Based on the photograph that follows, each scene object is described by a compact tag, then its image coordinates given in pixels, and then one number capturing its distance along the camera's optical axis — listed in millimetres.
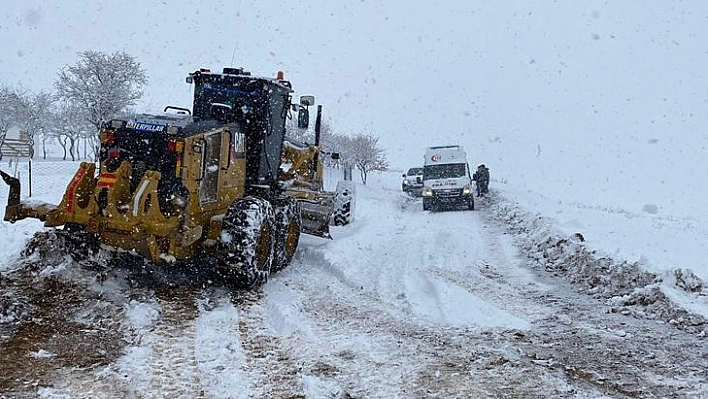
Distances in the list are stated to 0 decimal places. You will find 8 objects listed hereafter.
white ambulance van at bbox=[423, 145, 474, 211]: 23375
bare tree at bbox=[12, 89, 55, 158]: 49375
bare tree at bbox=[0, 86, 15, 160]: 46812
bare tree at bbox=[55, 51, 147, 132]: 33625
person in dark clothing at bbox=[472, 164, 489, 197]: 30141
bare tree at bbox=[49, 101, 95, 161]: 51469
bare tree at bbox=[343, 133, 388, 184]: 49562
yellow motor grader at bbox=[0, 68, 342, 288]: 7172
